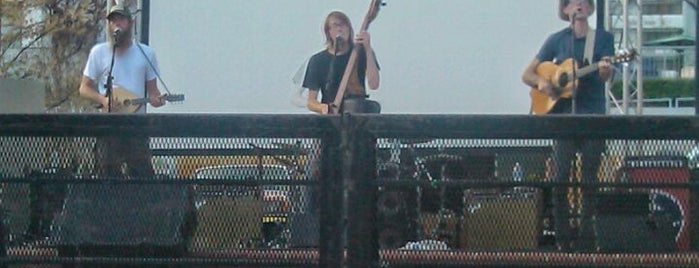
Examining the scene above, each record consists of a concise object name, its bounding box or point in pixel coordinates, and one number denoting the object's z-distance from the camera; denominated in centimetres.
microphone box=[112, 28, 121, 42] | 1452
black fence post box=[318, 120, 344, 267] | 653
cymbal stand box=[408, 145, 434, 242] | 660
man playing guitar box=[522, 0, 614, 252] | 1424
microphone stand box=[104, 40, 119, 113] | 1431
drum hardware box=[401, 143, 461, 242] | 658
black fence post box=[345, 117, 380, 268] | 650
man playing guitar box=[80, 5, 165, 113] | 1460
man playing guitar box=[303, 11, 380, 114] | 1522
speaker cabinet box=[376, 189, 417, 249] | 662
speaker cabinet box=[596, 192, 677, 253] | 663
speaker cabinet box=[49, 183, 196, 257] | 674
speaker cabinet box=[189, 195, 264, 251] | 674
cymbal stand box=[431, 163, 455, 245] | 658
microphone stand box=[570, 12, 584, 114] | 1416
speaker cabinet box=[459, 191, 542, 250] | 663
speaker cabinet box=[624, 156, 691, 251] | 653
